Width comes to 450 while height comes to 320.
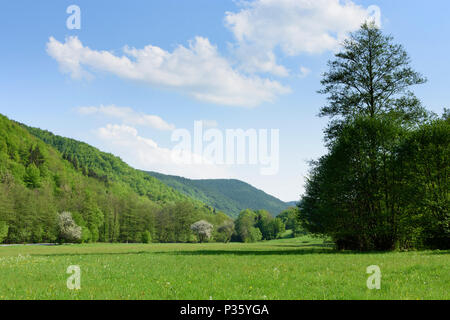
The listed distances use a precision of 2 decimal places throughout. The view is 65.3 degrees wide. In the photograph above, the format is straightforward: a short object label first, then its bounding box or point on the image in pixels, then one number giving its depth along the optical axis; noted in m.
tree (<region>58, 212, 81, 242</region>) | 84.81
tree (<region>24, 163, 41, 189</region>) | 139.25
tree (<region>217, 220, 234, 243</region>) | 158.88
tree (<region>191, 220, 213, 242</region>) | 137.75
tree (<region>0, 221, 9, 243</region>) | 85.56
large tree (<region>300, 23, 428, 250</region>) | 31.28
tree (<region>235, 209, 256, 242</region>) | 161.86
